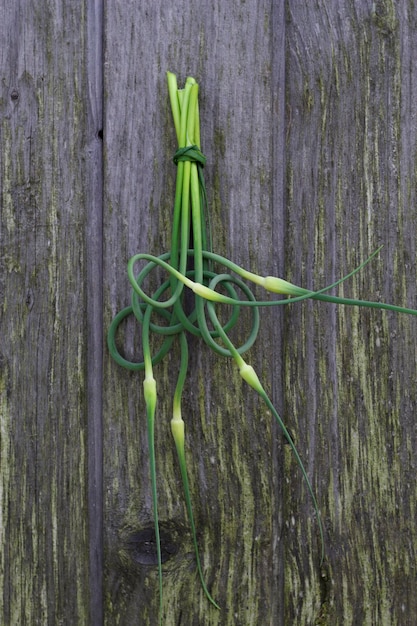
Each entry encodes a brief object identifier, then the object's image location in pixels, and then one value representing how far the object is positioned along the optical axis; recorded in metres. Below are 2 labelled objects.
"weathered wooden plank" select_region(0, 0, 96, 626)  1.00
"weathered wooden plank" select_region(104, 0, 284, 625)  0.99
